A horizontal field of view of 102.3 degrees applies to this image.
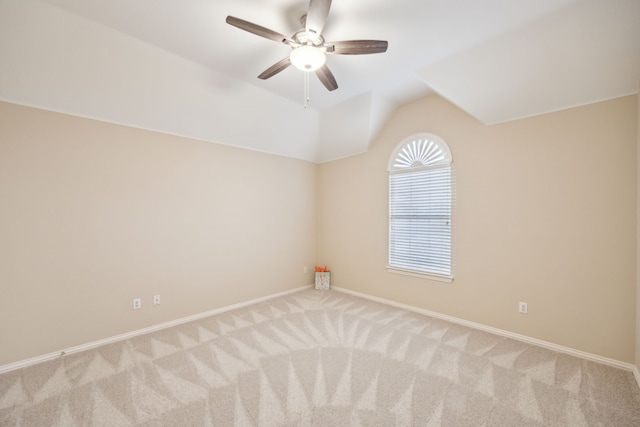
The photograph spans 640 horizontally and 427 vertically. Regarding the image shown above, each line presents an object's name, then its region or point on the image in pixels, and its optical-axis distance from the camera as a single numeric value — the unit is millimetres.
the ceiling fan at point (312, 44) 1807
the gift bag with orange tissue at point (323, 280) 4746
